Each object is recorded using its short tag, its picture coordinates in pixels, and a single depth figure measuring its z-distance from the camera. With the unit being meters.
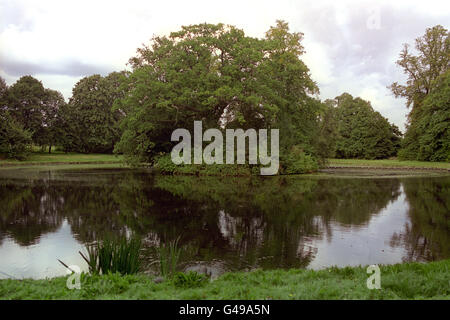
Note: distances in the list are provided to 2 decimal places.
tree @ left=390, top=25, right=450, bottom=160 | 39.88
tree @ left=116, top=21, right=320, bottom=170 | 25.80
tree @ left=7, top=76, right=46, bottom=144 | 44.94
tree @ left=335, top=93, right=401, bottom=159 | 46.09
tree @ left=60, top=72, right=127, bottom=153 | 48.94
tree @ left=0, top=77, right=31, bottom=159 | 37.06
